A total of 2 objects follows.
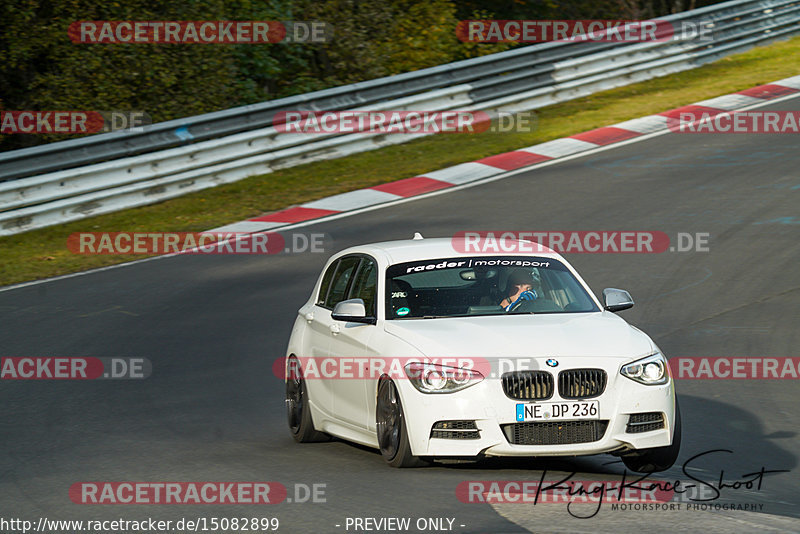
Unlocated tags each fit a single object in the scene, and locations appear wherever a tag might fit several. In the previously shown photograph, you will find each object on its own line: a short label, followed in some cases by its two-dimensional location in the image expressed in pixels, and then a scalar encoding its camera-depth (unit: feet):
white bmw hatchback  48.01
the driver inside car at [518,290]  55.93
